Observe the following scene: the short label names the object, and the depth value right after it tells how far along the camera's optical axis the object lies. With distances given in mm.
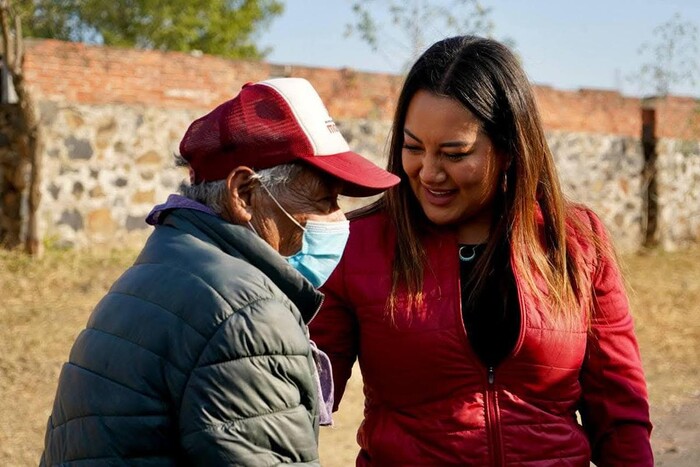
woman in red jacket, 2479
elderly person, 1695
